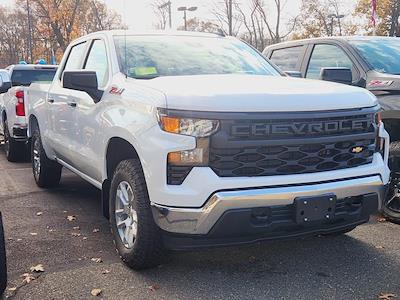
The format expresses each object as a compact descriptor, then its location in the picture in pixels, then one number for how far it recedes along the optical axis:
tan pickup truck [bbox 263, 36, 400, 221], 4.83
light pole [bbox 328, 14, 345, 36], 35.49
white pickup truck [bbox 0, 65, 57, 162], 8.19
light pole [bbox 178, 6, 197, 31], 32.35
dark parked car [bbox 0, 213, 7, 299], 3.14
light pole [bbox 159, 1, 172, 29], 31.80
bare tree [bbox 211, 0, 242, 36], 34.16
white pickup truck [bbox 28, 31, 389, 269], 3.07
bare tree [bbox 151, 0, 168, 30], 35.53
